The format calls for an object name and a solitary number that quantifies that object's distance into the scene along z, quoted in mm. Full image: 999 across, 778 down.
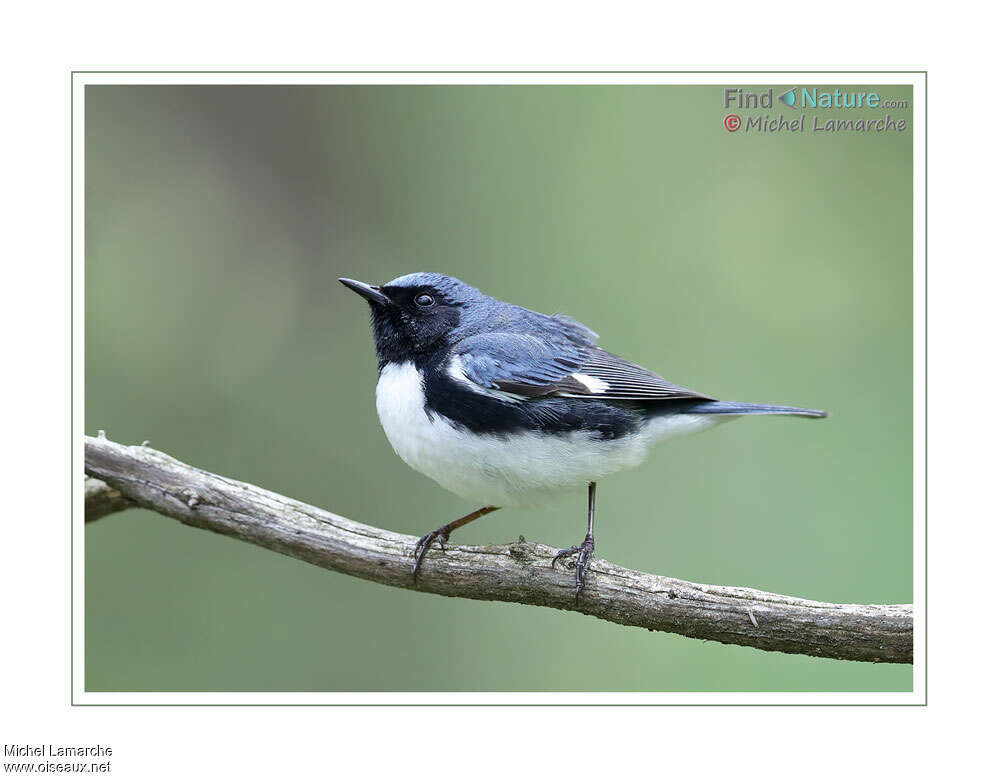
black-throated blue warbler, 7945
